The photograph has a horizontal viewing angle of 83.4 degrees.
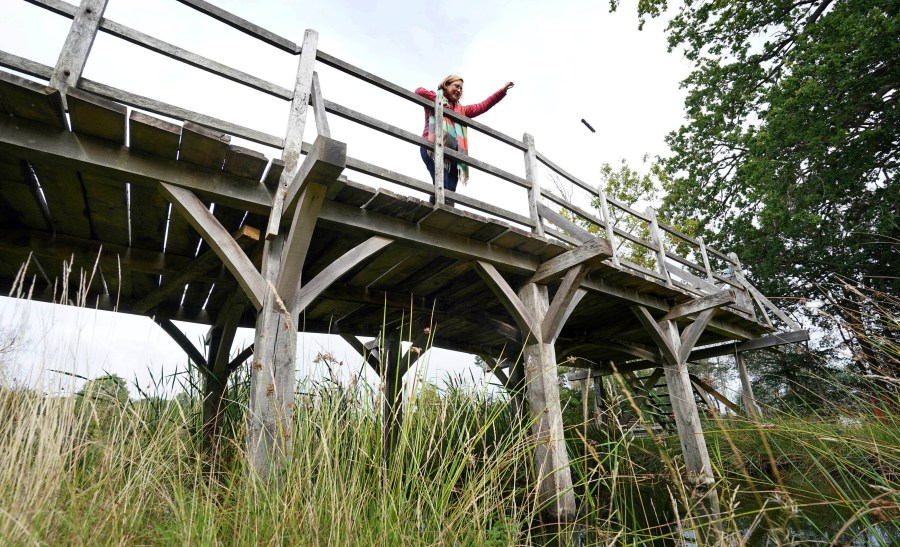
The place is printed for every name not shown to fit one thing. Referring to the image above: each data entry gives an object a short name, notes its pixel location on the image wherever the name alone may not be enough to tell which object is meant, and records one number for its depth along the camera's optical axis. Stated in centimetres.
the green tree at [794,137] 912
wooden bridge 269
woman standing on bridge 477
